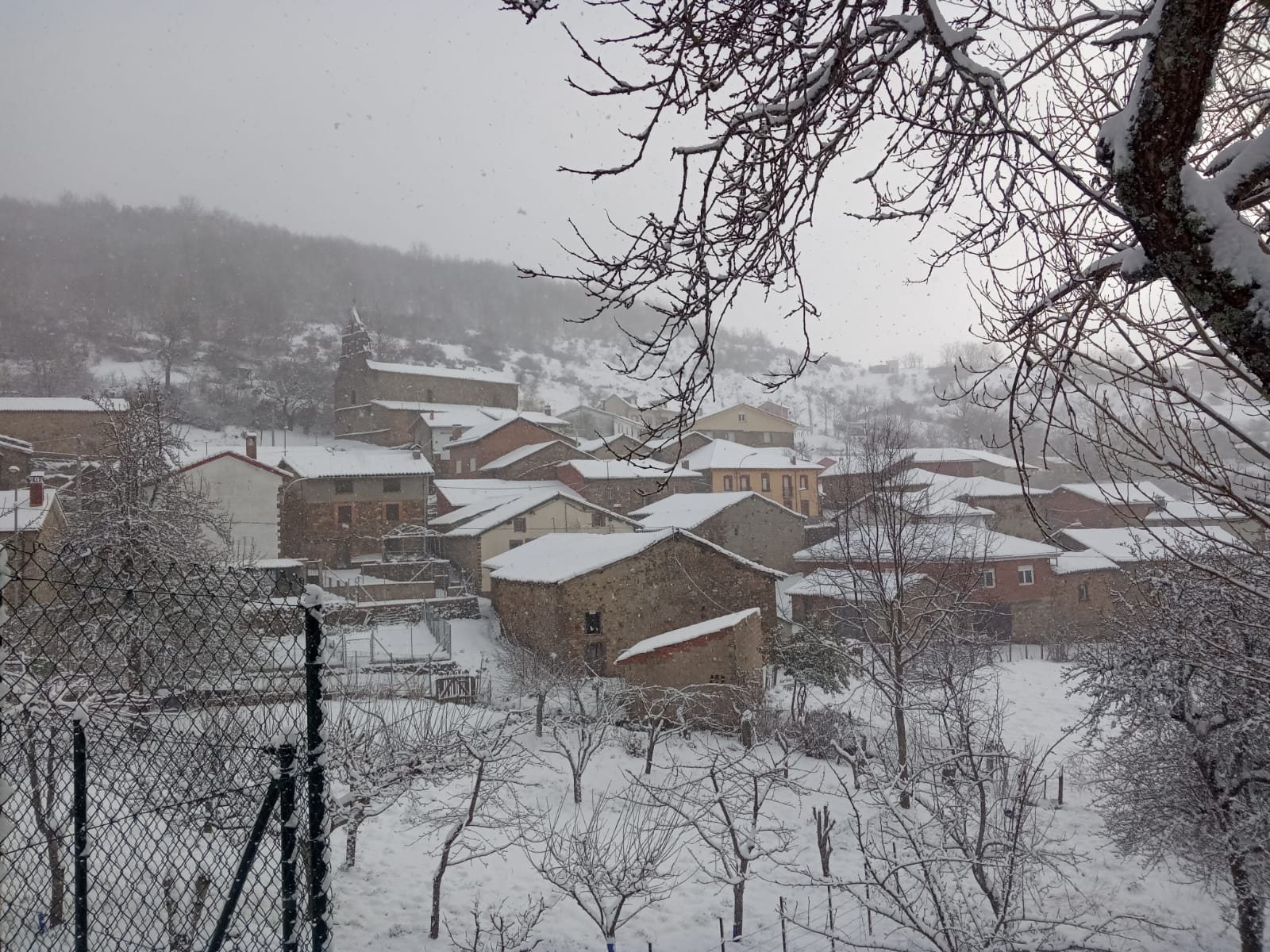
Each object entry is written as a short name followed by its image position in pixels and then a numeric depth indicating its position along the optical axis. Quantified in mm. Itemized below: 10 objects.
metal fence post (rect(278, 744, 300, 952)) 2887
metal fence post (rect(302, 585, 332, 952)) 2840
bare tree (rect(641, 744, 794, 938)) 8508
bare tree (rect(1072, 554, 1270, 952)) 7977
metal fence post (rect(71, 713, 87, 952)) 3248
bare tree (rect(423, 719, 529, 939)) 8773
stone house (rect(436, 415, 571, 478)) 37062
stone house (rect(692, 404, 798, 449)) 50250
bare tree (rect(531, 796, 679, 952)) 7453
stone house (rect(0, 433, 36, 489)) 26453
